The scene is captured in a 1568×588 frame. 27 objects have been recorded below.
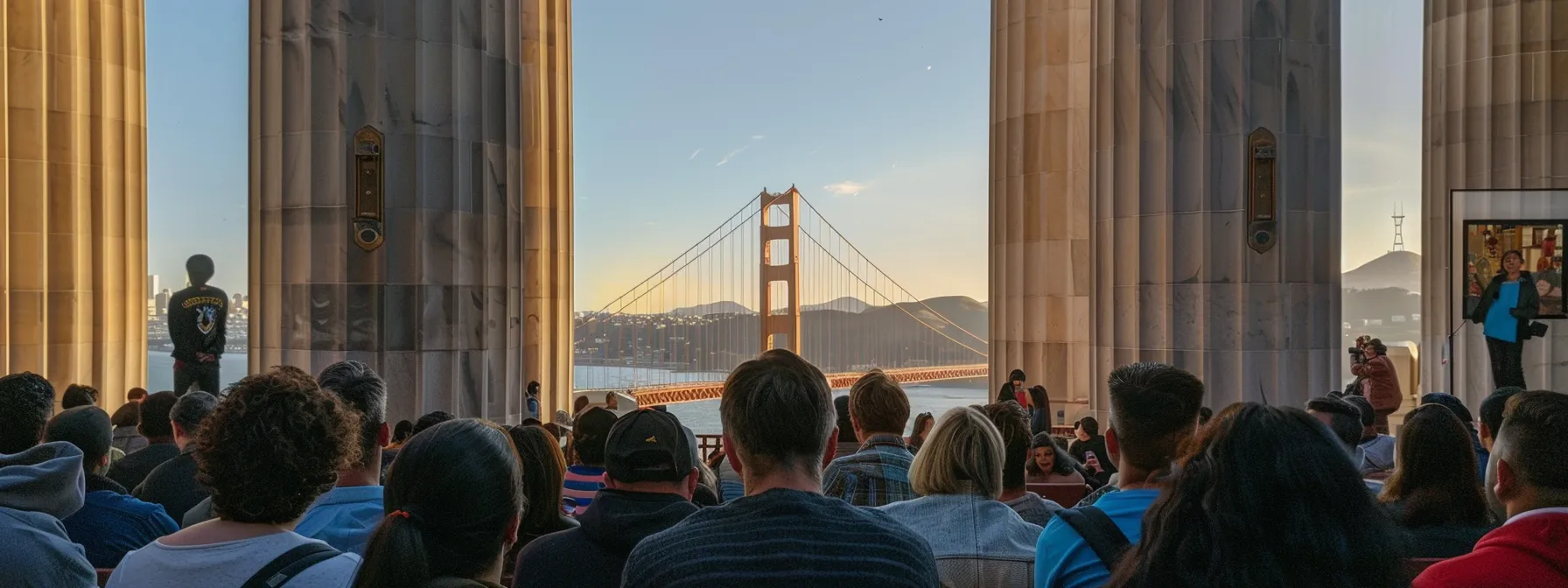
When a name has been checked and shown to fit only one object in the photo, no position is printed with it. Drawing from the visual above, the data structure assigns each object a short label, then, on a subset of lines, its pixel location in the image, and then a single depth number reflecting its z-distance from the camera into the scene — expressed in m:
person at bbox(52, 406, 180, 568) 3.39
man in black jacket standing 8.98
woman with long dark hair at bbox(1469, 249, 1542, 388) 8.90
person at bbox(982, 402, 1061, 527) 3.34
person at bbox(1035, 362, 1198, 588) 2.29
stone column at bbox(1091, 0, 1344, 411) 8.59
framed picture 8.87
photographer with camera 8.28
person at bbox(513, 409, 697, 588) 2.48
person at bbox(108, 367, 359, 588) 2.02
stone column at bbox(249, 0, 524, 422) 8.05
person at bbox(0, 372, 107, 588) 2.40
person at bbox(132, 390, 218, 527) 4.01
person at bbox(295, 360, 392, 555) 2.89
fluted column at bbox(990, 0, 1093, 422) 12.91
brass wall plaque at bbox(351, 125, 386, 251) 8.00
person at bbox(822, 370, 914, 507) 3.79
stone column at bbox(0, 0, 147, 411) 11.20
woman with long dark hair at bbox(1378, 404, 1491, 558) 3.01
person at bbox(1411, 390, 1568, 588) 2.19
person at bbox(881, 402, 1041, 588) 2.84
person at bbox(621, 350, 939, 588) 1.84
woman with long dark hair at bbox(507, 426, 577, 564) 2.86
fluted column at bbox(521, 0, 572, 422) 15.07
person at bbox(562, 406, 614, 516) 3.78
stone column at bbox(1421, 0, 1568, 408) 11.15
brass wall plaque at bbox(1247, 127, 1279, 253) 8.51
